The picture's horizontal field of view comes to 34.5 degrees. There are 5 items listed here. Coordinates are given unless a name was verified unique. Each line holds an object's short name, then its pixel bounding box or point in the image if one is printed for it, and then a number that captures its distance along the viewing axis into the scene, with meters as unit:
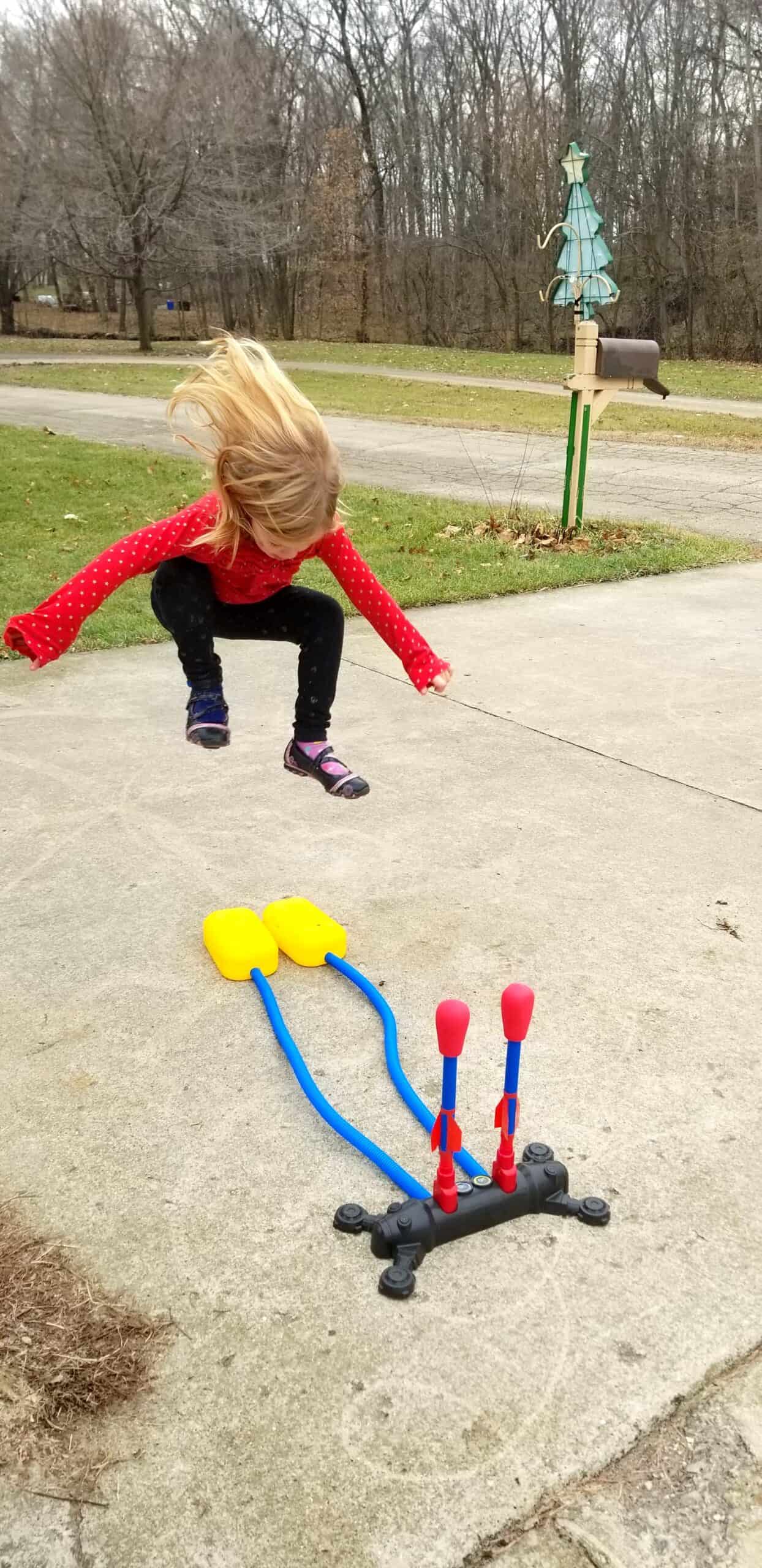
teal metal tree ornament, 7.55
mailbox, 7.66
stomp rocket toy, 2.07
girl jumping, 2.74
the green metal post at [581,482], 8.04
